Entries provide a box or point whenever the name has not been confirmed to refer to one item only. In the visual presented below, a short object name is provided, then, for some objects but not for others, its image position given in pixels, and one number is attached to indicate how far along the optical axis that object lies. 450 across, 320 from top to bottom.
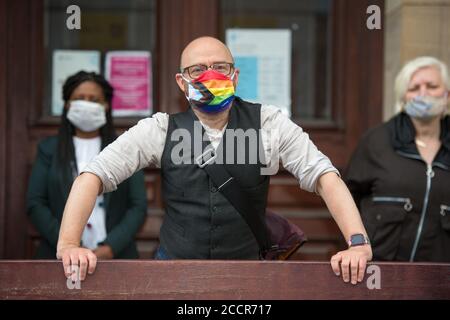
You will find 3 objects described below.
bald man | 6.25
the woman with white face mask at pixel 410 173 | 8.36
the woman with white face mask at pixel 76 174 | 8.79
